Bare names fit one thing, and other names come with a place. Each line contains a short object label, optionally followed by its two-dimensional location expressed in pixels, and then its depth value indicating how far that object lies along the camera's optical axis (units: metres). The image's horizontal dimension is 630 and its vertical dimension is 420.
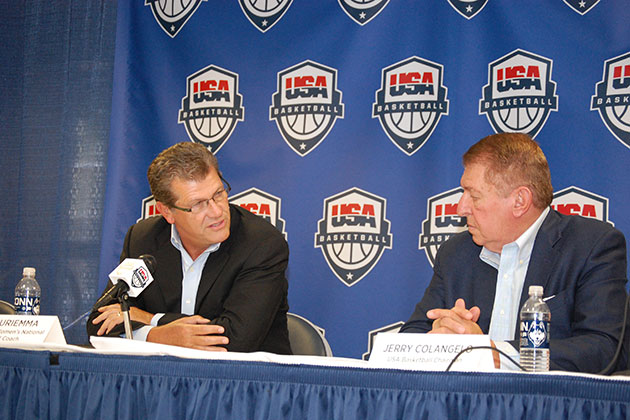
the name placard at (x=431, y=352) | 3.57
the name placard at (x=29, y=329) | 4.61
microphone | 4.87
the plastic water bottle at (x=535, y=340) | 4.29
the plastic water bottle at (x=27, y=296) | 6.16
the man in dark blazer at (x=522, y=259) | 4.99
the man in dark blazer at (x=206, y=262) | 6.04
